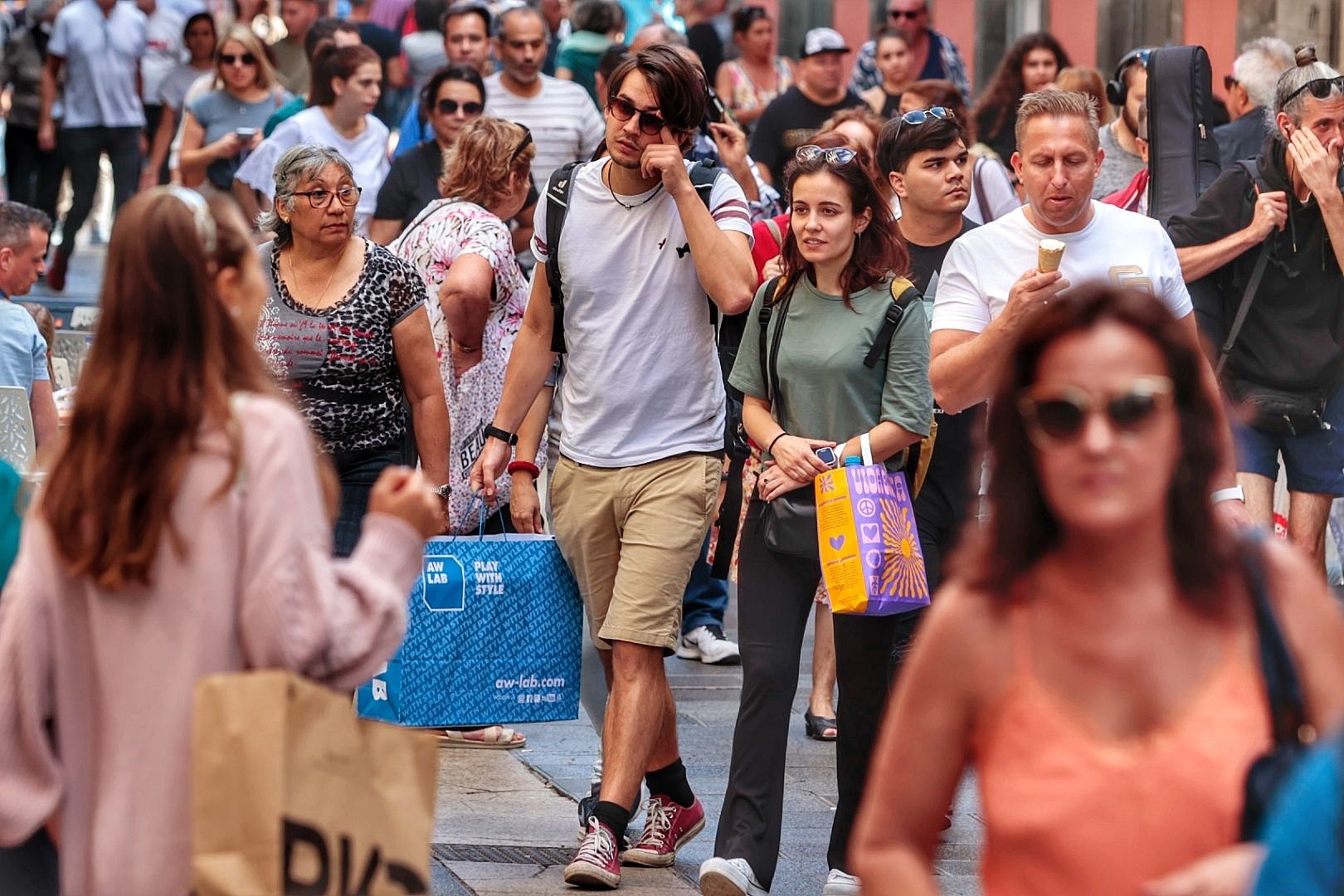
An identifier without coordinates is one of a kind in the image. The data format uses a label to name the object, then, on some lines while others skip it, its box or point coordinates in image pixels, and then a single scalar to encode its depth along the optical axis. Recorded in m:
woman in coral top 5.00
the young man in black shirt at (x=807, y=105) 22.92
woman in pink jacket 5.89
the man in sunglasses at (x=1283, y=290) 13.41
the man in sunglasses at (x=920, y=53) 26.55
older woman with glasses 12.24
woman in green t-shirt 10.72
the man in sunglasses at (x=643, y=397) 11.28
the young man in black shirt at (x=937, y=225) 11.70
